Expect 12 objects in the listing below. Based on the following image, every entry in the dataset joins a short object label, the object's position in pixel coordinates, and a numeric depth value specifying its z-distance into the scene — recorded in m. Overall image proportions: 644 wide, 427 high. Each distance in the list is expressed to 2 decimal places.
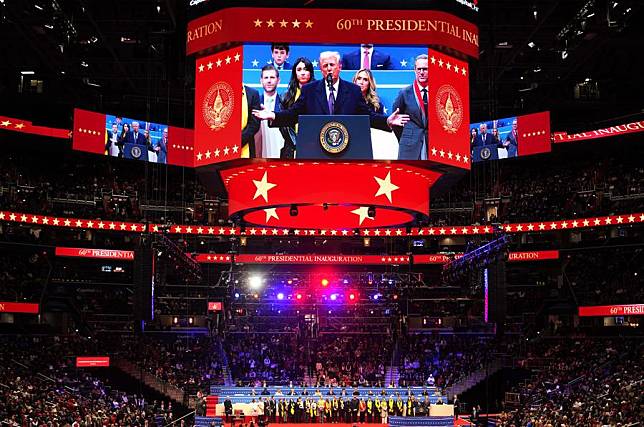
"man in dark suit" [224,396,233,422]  32.38
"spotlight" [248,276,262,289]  42.59
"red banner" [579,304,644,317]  35.88
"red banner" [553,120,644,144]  39.03
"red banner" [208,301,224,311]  43.97
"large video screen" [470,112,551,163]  38.38
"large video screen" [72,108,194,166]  38.00
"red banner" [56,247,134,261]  41.53
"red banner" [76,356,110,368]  35.56
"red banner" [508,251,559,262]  42.72
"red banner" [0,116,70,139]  38.22
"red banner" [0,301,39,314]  35.78
